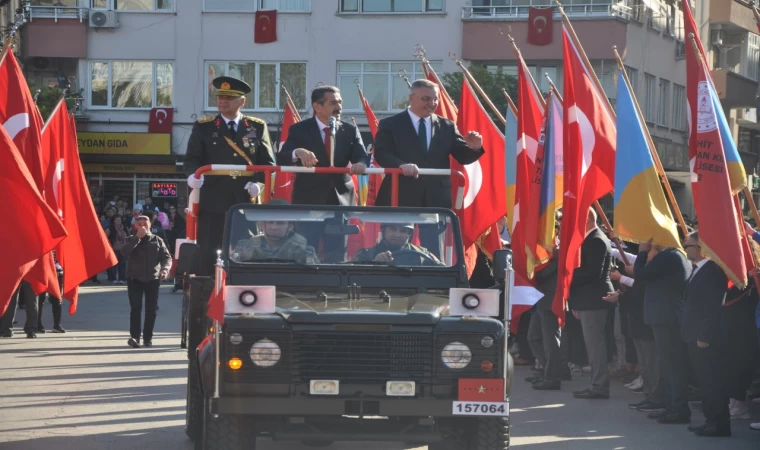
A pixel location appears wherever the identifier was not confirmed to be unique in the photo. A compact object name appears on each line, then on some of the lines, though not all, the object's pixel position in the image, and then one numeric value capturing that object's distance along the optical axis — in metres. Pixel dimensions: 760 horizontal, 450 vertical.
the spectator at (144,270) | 17.69
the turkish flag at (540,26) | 39.81
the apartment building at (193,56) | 41.09
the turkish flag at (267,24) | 41.31
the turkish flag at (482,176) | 15.02
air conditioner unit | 41.41
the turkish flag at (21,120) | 13.35
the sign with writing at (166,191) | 42.38
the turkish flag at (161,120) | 41.66
